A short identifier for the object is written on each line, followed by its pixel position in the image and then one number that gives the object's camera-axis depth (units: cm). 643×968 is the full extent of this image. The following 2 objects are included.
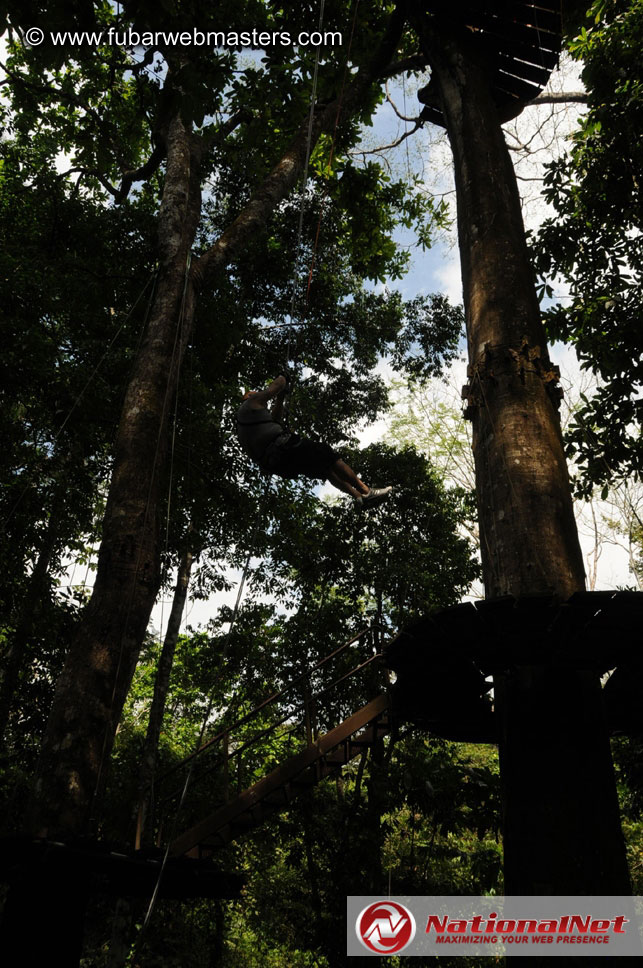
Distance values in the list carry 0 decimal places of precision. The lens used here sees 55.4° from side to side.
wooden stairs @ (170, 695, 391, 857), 634
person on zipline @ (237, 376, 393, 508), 521
